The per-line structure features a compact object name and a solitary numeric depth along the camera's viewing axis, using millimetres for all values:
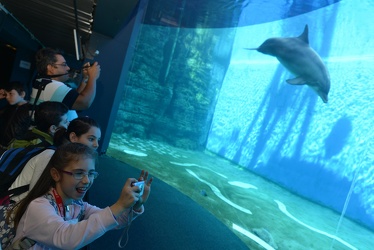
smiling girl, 1283
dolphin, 6875
